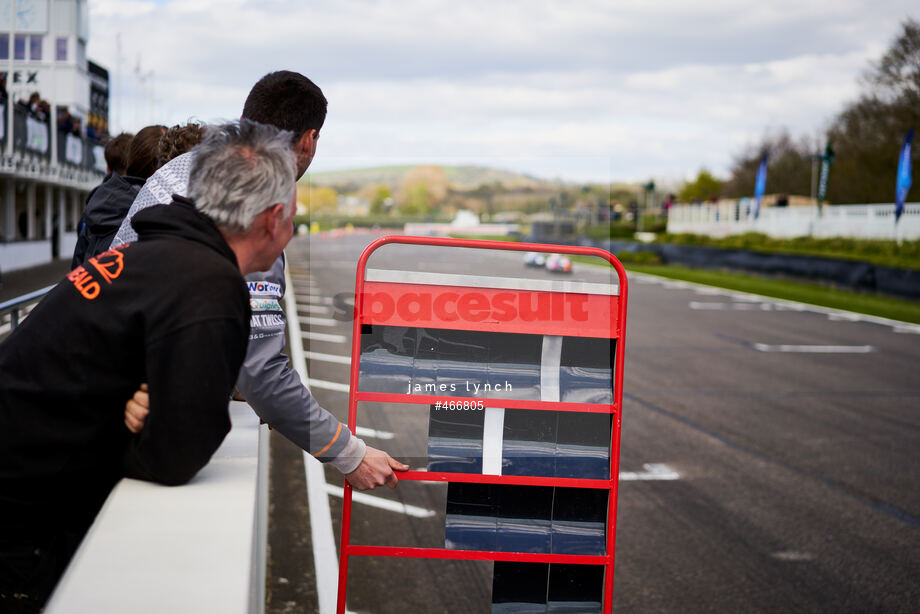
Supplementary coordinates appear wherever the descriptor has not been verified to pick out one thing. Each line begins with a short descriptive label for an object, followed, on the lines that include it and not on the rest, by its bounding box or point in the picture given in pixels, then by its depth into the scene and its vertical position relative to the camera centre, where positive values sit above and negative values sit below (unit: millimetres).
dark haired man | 2643 -435
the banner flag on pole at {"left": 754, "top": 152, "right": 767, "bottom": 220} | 44200 +2674
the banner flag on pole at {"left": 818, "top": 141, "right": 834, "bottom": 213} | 39125 +3505
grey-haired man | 1875 -341
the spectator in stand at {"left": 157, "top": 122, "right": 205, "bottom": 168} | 3189 +251
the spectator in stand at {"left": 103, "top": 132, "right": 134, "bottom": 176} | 4836 +296
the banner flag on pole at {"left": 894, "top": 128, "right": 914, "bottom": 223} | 27359 +1954
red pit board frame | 3113 -868
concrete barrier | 1633 -724
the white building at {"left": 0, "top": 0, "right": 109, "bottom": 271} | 11750 +1850
